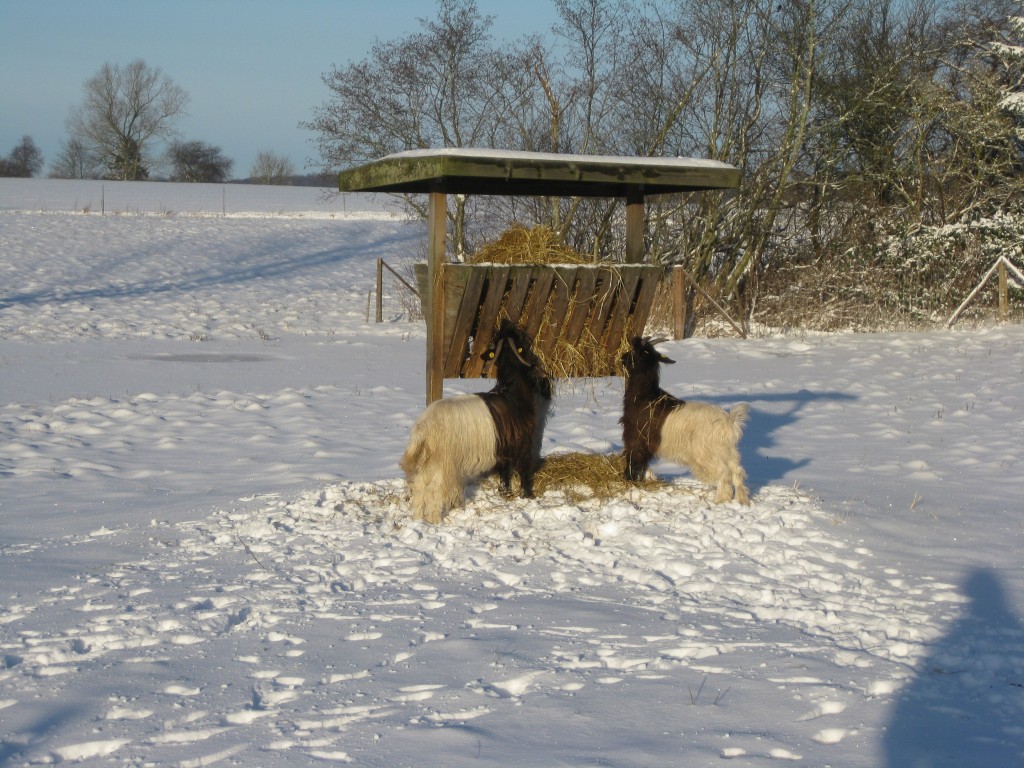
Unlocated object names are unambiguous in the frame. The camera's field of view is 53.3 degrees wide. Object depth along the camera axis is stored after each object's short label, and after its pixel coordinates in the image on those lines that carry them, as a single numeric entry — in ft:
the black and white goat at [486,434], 22.38
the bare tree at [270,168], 268.62
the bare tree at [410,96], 76.89
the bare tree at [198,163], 258.78
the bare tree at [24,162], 259.39
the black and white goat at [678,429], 23.85
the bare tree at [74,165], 253.44
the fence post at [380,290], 76.60
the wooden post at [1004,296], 63.87
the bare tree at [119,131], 224.94
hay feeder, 23.86
